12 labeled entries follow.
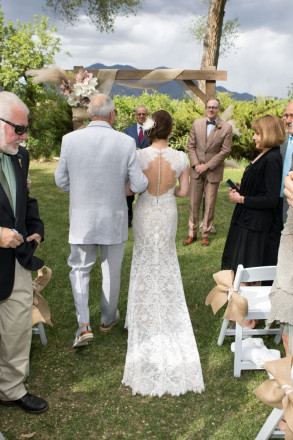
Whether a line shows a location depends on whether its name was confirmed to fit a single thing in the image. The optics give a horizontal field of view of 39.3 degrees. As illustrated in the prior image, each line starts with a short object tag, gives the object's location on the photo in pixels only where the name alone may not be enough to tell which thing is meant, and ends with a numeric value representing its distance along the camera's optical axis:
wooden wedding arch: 7.43
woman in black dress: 3.95
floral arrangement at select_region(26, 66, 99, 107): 6.21
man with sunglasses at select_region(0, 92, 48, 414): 2.66
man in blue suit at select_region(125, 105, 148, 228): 7.76
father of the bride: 3.58
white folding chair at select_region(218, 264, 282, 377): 3.48
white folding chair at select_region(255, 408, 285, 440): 2.56
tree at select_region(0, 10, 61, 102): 18.09
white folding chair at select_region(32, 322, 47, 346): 3.99
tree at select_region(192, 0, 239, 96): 15.77
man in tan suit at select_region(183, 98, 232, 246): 6.98
